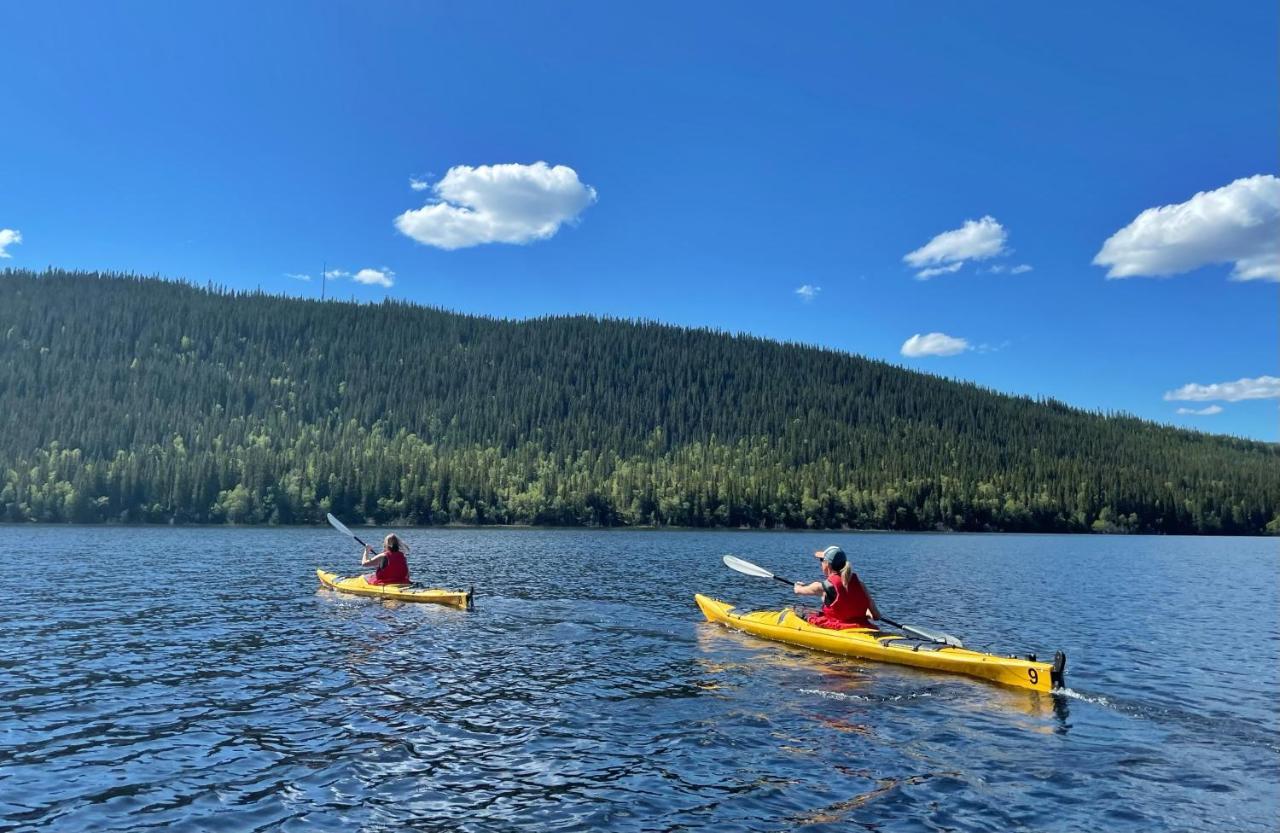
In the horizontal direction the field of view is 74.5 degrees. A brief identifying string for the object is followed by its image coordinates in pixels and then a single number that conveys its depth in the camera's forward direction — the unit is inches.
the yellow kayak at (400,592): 1477.6
